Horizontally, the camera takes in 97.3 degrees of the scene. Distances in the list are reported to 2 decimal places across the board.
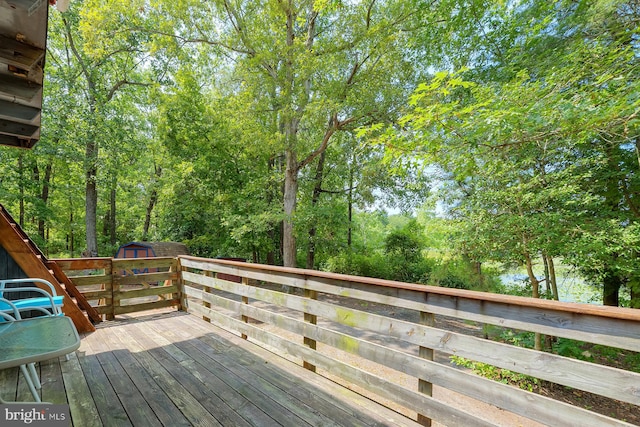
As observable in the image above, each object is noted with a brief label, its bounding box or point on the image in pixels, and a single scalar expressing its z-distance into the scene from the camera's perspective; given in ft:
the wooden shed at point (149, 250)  29.91
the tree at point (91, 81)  27.50
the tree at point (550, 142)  9.58
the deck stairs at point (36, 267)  9.36
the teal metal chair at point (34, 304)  5.75
